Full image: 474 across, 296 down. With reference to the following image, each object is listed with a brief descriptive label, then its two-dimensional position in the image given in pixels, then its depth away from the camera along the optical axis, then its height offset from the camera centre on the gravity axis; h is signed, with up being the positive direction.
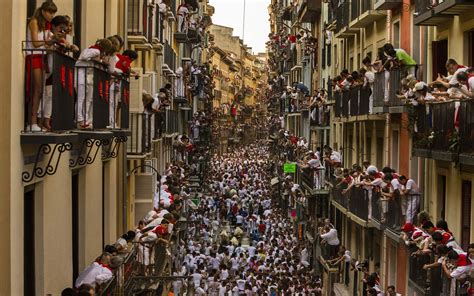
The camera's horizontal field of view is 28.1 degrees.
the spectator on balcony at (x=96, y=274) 15.05 -2.29
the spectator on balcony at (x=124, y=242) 18.17 -2.19
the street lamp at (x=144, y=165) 23.79 -1.07
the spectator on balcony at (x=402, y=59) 22.70 +1.83
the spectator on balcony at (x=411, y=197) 21.89 -1.45
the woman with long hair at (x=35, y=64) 11.24 +0.80
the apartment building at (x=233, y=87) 129.25 +7.53
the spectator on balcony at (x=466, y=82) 15.88 +0.90
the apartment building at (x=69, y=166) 10.94 -0.55
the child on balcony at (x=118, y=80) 16.31 +0.92
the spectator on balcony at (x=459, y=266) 15.96 -2.22
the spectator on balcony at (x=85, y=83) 13.36 +0.70
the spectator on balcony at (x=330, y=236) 32.56 -3.56
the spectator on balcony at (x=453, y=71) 16.40 +1.12
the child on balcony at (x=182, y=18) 49.99 +6.35
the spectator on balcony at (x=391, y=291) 22.61 -3.74
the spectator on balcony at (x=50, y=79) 11.34 +0.63
